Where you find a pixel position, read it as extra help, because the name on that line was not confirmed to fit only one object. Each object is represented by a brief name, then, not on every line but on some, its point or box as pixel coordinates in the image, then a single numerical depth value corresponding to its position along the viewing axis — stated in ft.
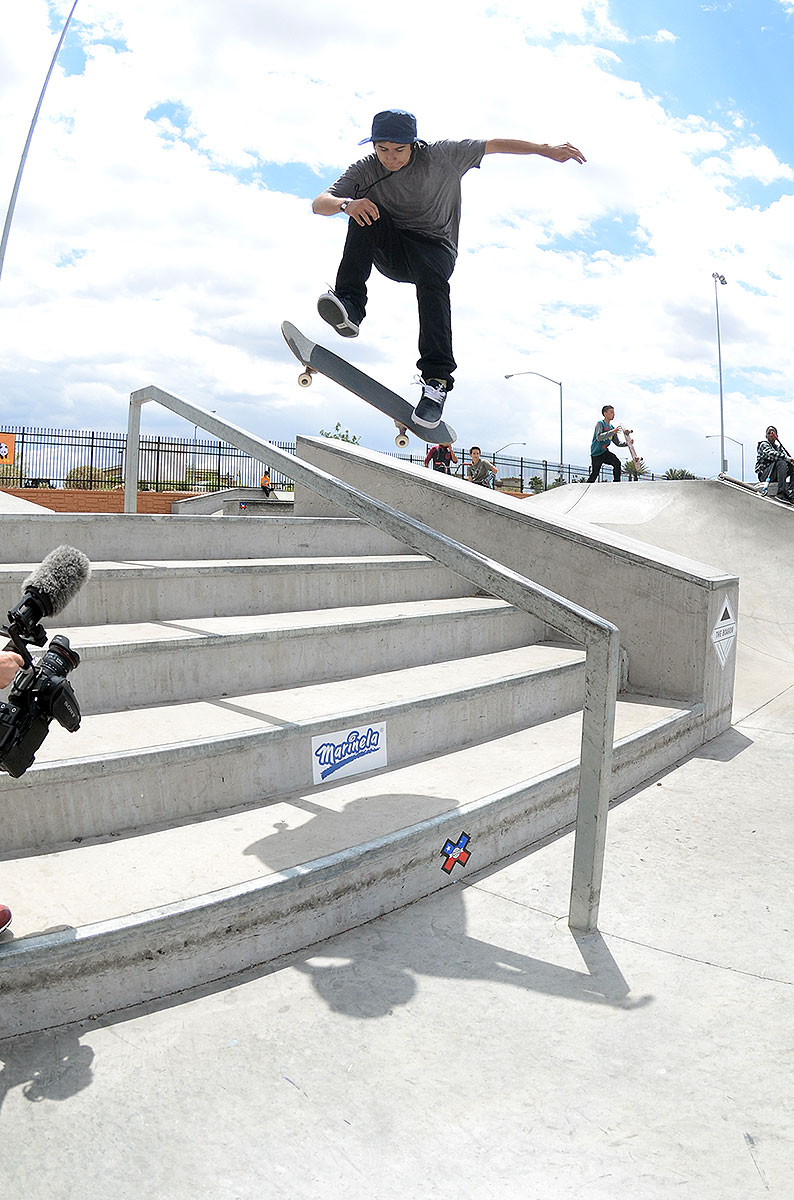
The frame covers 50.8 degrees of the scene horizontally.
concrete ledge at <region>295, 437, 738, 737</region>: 17.56
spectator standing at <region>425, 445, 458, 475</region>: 44.09
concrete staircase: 7.52
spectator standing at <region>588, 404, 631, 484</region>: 51.44
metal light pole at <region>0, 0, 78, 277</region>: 53.20
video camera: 6.25
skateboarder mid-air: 13.61
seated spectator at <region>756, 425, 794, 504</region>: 48.37
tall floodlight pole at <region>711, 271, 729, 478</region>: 132.67
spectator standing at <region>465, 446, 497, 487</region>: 54.54
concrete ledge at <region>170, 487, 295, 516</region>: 36.29
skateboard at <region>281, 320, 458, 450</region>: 14.98
